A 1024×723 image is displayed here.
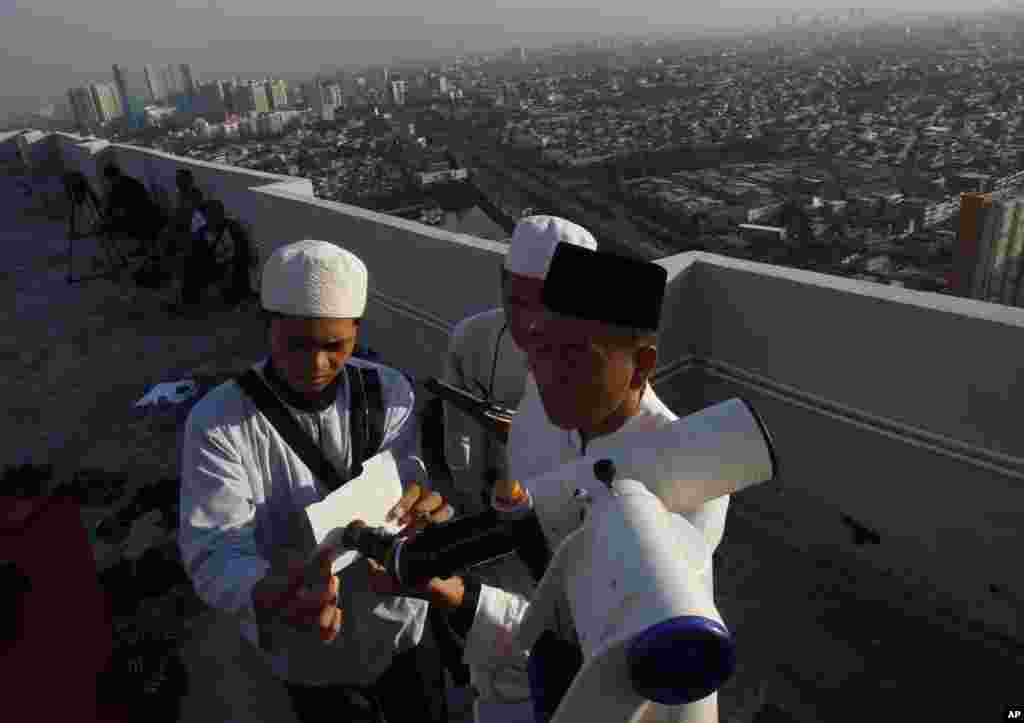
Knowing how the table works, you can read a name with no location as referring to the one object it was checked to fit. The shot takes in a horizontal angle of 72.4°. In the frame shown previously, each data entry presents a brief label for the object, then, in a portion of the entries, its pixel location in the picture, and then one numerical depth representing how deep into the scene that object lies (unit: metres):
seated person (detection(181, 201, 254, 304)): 7.81
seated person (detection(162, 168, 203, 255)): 8.59
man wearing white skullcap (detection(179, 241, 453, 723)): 1.96
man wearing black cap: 1.52
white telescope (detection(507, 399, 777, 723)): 0.92
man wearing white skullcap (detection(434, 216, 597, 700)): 2.73
